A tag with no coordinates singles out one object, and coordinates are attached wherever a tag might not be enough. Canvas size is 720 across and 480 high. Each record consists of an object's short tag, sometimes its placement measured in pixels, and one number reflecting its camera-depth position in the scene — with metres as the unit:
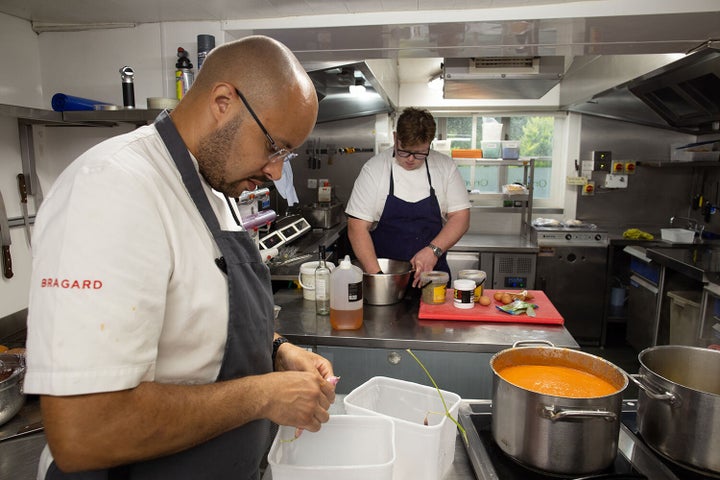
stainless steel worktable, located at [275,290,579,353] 1.97
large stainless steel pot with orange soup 0.92
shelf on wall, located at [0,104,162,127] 2.04
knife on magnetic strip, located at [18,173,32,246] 2.21
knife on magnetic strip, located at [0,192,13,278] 2.06
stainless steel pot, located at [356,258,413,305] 2.34
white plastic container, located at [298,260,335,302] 2.41
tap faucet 4.56
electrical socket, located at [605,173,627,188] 5.11
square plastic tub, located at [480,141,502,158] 5.25
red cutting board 2.15
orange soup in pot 1.12
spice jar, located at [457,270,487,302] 2.33
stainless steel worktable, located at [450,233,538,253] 4.49
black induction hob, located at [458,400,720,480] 0.97
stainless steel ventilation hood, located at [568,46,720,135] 3.10
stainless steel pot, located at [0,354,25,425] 1.39
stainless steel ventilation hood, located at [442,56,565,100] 2.83
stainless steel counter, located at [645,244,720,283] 3.13
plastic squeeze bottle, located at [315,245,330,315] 2.25
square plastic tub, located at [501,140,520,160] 4.79
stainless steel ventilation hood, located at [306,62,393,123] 3.42
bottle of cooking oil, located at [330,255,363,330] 2.03
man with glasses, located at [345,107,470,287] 2.78
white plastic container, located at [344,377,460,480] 0.97
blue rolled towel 2.06
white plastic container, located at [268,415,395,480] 0.95
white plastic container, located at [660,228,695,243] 4.39
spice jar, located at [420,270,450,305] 2.29
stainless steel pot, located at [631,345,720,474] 0.93
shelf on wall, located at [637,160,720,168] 4.38
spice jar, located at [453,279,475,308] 2.22
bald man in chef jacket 0.71
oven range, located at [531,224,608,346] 4.56
